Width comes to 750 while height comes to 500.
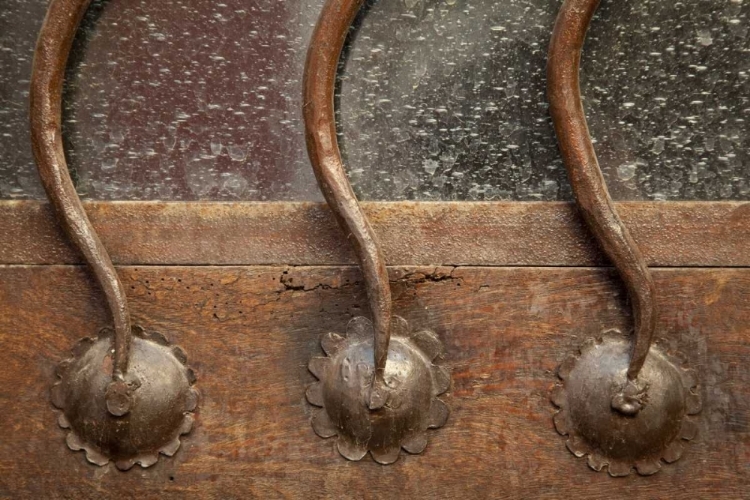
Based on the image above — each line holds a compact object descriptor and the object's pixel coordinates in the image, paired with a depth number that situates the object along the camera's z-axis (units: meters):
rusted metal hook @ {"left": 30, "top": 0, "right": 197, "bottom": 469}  0.94
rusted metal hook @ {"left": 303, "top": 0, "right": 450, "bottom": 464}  0.93
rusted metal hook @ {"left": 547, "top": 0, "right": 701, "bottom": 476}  0.92
